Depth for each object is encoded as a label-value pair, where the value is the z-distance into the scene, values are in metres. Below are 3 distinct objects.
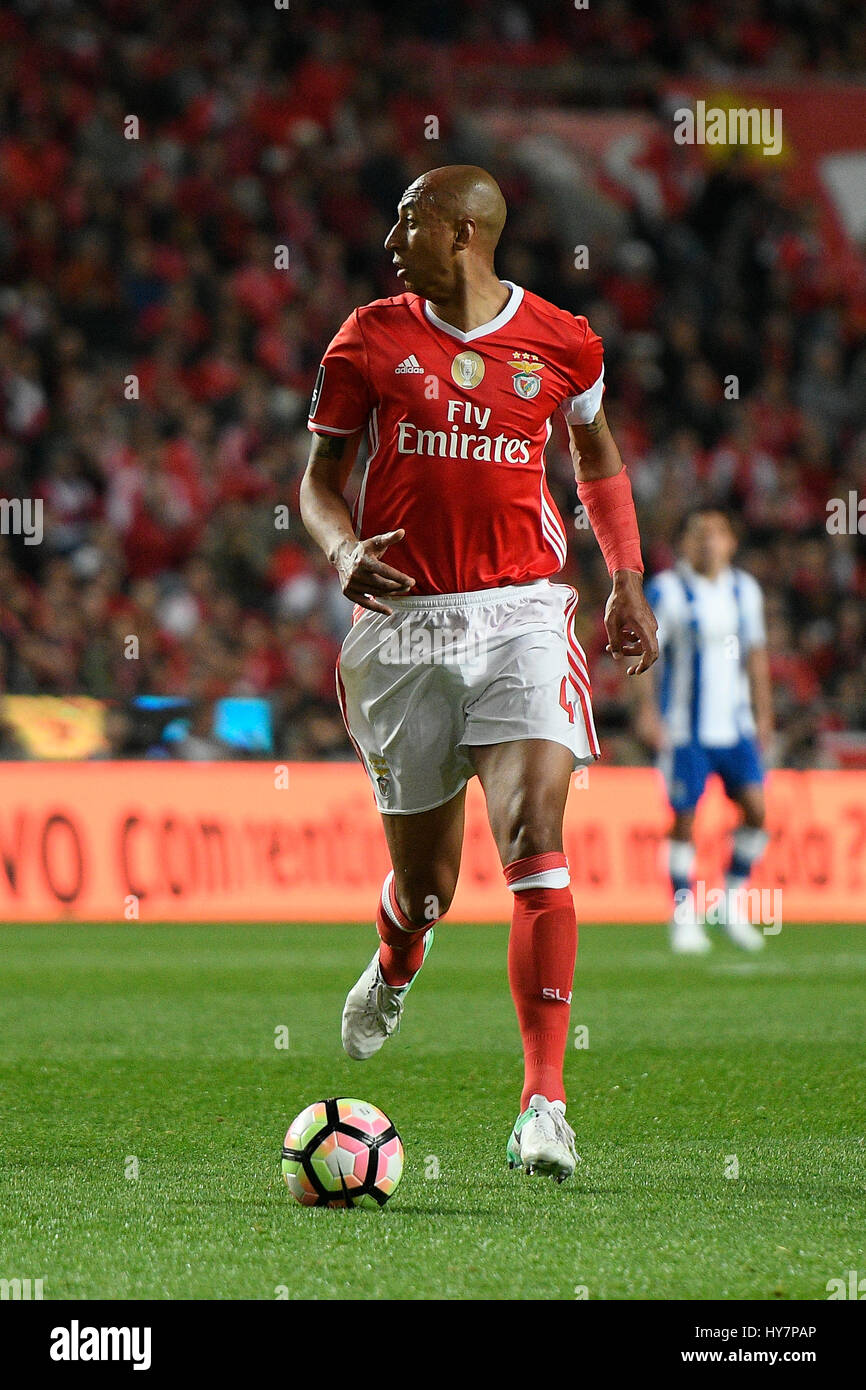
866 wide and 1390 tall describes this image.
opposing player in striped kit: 20.31
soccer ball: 8.16
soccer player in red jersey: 9.22
